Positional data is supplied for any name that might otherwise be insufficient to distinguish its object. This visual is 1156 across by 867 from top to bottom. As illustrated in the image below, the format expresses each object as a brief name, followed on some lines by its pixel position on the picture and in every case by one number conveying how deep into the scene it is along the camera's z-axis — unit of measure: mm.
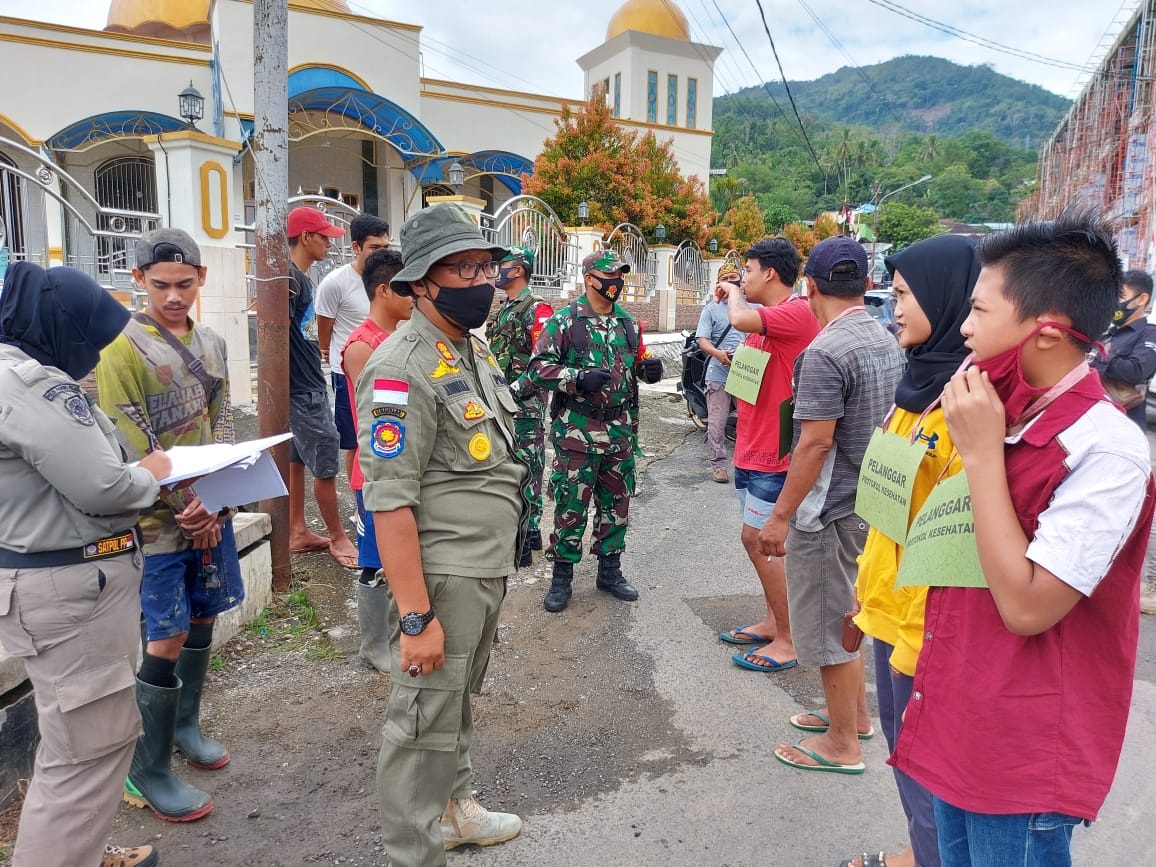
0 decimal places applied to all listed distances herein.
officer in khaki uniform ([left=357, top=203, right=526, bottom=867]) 1992
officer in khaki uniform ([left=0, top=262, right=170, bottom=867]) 1821
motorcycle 8523
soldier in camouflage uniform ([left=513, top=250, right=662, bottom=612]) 4270
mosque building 15141
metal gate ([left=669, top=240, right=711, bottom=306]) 17500
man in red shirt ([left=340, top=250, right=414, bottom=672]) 3363
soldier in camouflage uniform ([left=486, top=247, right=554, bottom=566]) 4973
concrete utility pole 3902
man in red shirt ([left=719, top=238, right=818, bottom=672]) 3656
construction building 26469
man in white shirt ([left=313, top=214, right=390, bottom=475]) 4668
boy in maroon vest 1305
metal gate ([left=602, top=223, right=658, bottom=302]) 15508
